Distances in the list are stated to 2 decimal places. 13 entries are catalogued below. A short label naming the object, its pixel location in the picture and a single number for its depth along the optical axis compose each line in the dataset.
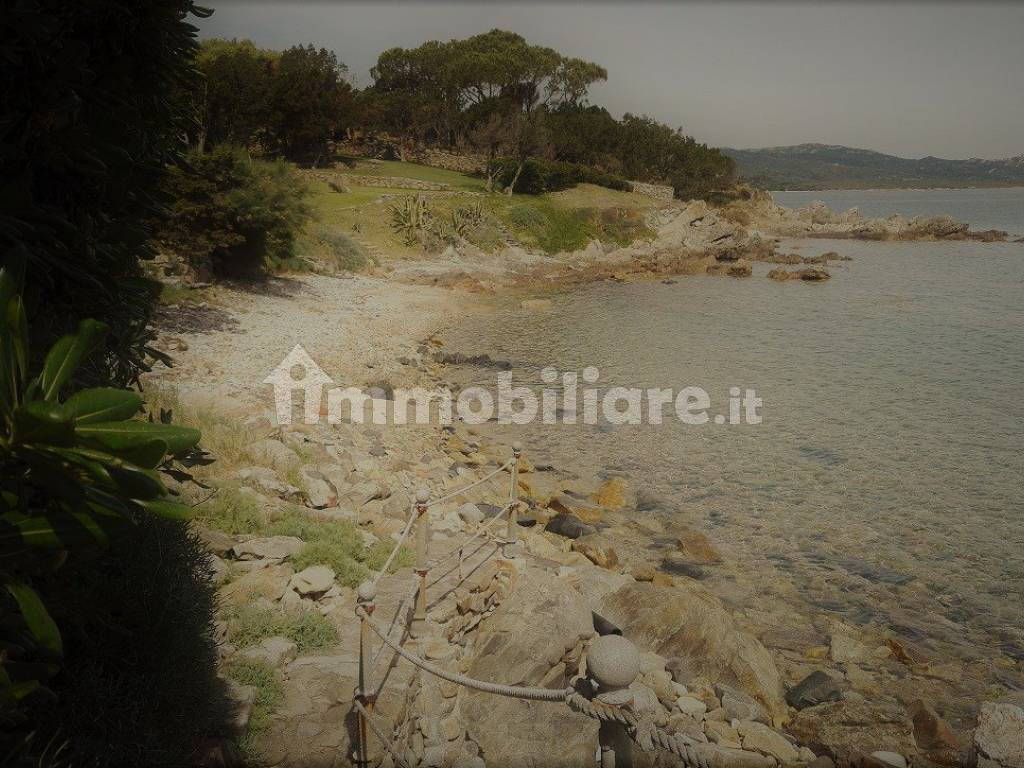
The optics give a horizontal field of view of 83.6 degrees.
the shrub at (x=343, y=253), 27.62
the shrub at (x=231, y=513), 6.59
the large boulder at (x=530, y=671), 4.53
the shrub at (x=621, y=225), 46.91
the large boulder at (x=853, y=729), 5.52
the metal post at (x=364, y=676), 3.98
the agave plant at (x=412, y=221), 34.62
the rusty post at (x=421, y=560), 5.82
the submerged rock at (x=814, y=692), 6.21
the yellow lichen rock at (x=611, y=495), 11.10
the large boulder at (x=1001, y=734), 5.00
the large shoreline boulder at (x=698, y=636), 6.21
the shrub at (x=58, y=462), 1.43
